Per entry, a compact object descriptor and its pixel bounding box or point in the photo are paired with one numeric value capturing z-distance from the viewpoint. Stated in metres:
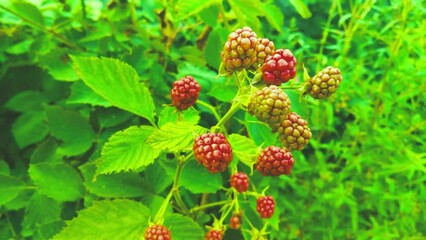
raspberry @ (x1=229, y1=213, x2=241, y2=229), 0.24
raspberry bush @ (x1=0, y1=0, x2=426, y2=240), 0.20
